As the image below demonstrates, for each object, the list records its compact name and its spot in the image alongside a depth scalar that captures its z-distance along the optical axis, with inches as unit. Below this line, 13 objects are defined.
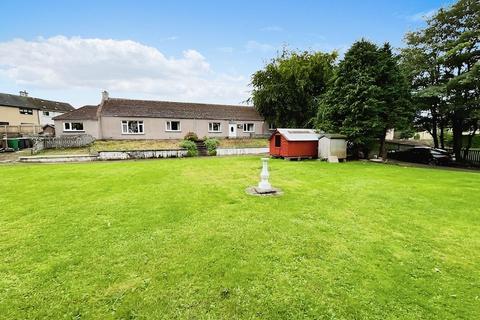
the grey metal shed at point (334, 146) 700.0
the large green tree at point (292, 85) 1125.1
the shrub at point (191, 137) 979.5
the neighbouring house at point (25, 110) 1427.2
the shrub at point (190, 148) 842.6
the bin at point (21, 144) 975.1
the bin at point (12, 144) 938.9
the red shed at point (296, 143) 724.7
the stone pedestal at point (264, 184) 322.3
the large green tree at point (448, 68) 683.4
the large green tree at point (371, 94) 679.7
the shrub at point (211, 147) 890.3
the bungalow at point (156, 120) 1033.5
